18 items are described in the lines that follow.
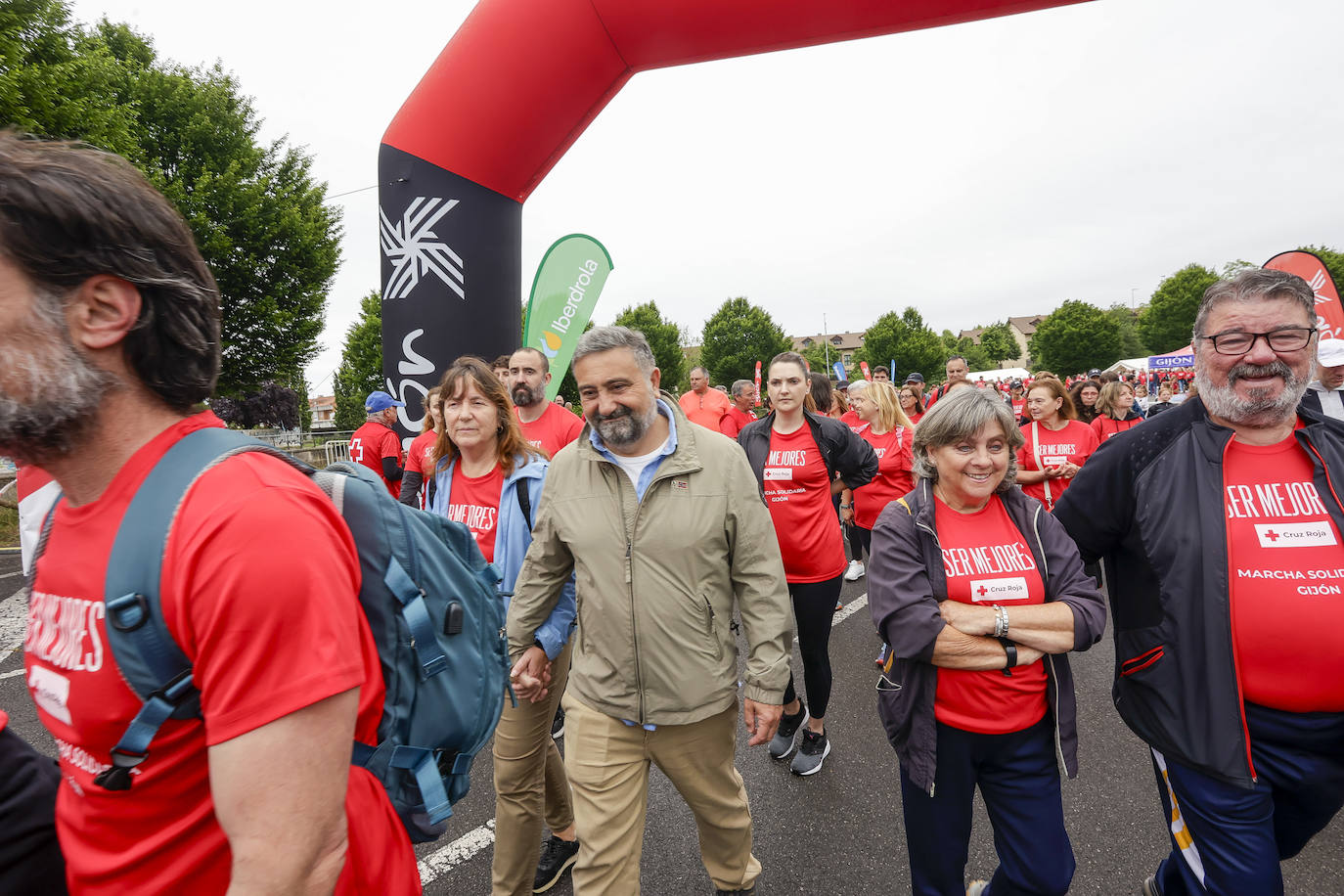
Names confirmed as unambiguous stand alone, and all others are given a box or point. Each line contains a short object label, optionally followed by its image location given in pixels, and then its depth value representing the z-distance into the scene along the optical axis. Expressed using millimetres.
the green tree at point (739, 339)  43781
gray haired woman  1925
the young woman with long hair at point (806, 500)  3395
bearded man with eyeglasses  1715
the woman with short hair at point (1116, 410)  5785
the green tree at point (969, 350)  62706
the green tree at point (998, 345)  67688
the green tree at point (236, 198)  13328
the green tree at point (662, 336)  41469
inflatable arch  4473
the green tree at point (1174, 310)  46469
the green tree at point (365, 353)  30609
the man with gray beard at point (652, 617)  2037
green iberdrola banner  6172
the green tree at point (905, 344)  49375
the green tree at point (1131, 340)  59638
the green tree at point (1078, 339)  47469
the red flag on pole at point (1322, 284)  3010
